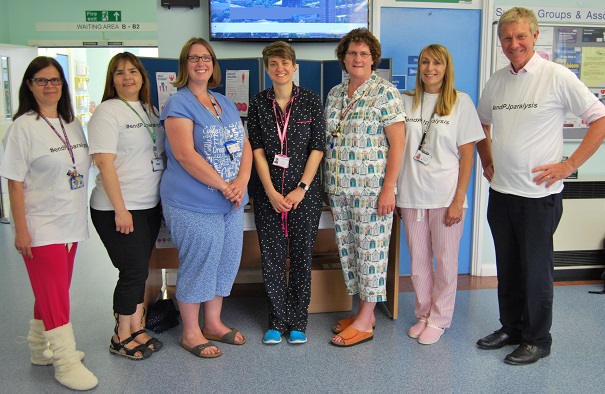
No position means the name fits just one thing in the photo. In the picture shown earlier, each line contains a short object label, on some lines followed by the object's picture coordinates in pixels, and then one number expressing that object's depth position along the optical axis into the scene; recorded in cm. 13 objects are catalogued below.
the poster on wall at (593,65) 402
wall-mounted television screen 402
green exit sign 865
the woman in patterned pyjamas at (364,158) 276
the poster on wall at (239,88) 363
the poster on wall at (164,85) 358
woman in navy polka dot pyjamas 278
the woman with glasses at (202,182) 262
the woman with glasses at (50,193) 236
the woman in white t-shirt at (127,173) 254
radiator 402
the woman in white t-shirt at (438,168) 279
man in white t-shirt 255
